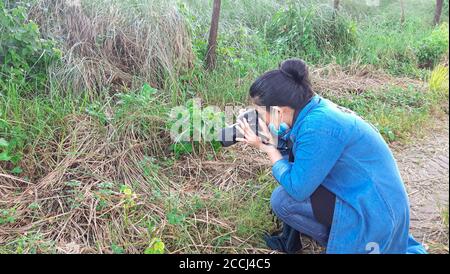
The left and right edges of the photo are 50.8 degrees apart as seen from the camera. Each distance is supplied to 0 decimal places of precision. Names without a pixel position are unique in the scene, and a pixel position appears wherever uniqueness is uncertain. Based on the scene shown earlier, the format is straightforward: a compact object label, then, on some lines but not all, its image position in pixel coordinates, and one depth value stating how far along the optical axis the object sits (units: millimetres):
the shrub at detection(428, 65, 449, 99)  3005
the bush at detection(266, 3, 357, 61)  4961
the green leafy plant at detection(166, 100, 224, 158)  3096
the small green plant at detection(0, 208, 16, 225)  2457
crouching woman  1934
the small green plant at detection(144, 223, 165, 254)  2248
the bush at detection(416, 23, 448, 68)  4996
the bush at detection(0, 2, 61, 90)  3164
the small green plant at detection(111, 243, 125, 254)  2338
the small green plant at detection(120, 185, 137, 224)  2533
